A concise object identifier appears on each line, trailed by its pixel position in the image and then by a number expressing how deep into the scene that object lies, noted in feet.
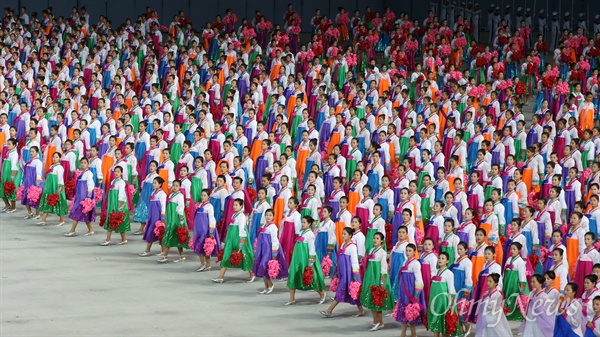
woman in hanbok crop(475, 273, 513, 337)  40.60
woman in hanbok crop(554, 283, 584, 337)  39.65
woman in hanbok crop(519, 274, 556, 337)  40.60
